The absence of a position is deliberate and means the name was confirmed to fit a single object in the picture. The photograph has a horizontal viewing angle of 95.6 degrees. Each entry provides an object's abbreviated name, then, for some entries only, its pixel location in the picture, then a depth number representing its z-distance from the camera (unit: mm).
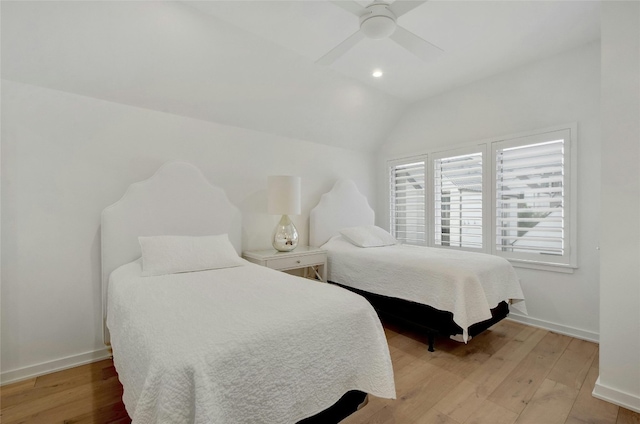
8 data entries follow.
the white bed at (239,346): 909
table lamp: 2918
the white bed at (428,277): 2178
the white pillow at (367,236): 3293
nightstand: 2703
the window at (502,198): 2723
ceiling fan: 1658
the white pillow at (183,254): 2004
